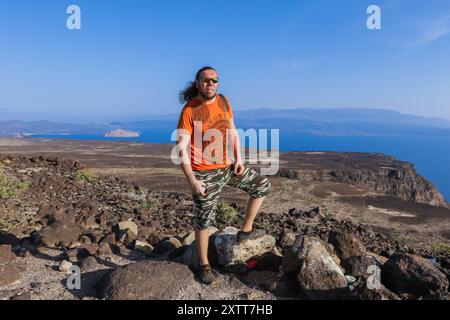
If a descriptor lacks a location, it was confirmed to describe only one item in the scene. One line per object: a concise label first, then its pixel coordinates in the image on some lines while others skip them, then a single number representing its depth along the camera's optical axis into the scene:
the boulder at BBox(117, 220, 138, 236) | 5.51
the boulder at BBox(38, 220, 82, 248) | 4.73
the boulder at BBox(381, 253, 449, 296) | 3.21
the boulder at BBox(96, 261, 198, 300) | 3.18
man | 3.15
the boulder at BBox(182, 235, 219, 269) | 3.89
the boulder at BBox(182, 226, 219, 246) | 4.88
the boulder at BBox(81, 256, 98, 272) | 3.87
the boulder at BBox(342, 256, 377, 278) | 3.78
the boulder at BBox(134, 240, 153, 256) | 4.59
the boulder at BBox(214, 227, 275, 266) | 3.87
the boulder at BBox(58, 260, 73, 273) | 3.89
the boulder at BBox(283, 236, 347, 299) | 3.26
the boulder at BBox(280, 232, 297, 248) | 4.84
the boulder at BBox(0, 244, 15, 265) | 3.96
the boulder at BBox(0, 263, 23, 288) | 3.53
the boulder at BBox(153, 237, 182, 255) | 4.67
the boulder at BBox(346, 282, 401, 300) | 2.88
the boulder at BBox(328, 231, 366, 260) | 4.27
